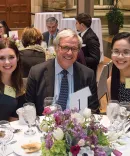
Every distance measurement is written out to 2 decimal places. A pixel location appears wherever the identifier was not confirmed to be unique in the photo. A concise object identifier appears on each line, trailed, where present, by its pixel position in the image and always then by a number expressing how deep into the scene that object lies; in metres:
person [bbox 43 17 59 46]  6.18
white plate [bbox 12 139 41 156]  1.80
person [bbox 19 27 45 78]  4.24
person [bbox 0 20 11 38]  6.02
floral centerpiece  1.40
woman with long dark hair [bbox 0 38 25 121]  2.66
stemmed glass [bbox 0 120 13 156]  1.78
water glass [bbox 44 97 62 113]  2.32
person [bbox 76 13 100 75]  5.01
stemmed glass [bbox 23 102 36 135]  2.15
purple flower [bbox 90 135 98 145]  1.41
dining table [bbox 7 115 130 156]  1.82
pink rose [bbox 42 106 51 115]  1.69
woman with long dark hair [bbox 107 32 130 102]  2.74
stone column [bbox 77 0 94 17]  8.83
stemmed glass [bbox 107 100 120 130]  2.11
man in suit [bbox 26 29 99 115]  2.69
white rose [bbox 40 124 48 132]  1.54
